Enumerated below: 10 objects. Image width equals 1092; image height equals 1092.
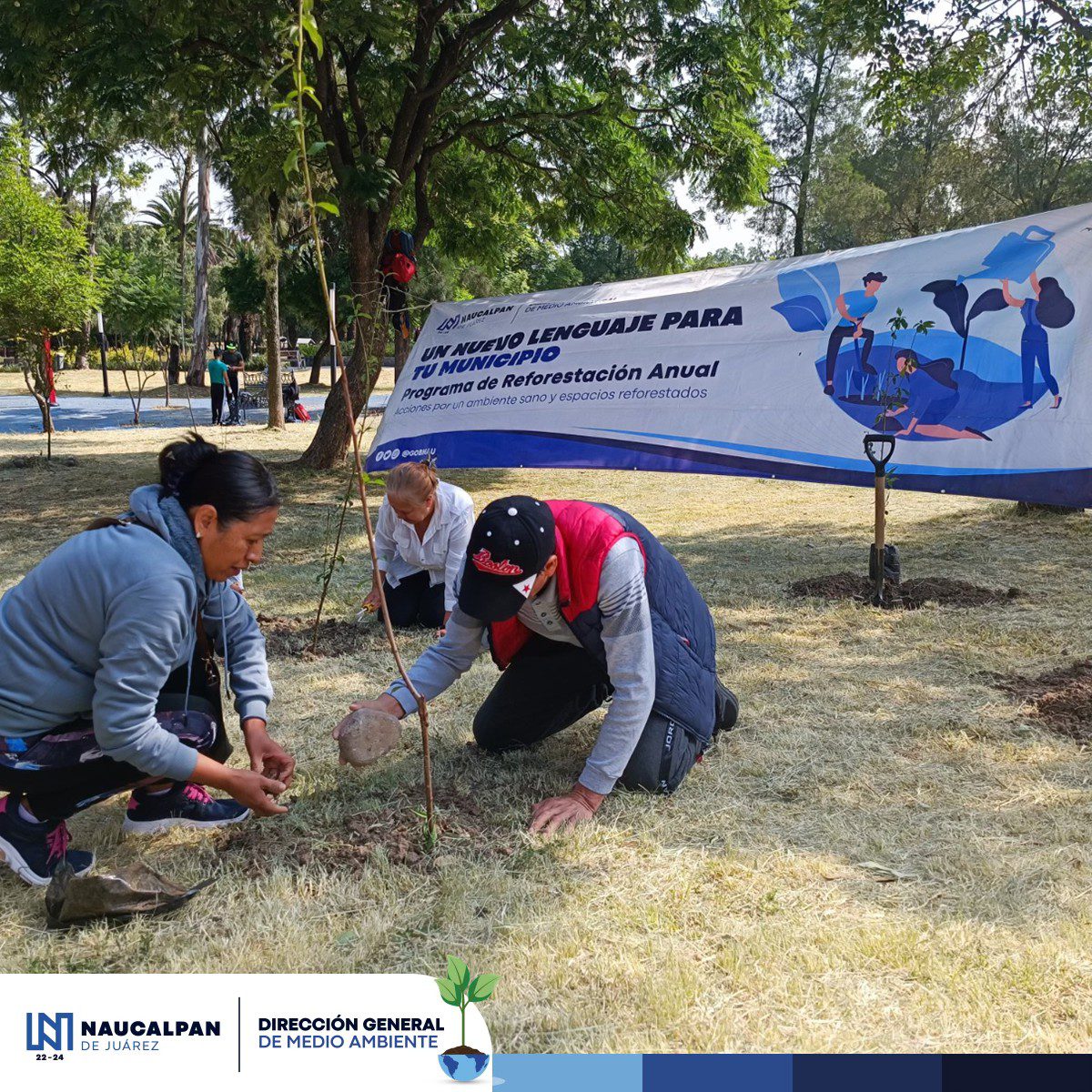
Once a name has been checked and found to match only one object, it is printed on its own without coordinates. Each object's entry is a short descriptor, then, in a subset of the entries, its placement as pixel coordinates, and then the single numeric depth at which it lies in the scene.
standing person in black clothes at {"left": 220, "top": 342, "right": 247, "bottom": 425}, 18.86
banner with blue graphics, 5.68
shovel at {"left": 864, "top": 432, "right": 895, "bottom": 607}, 5.54
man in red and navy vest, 2.64
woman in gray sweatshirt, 2.29
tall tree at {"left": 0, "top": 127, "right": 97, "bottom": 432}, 11.84
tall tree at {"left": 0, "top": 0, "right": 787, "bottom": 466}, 7.59
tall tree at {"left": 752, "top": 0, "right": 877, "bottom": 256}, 26.36
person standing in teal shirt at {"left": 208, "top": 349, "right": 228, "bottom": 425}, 18.66
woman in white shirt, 4.40
